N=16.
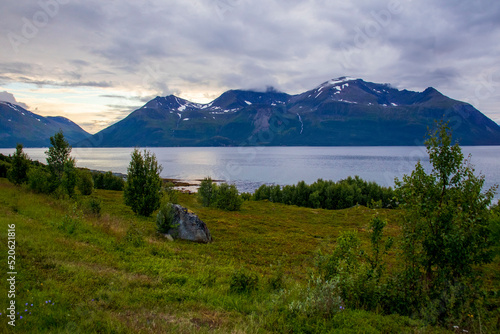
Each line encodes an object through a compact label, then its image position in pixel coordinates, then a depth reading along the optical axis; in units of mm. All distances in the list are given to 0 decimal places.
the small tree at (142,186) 24672
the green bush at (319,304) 7258
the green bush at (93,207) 20750
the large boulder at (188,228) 18375
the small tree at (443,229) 7328
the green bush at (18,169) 29500
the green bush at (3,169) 44000
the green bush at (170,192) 35859
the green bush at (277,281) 9836
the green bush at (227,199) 41188
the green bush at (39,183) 24859
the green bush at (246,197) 62175
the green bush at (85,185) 37638
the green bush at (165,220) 18484
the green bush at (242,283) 9359
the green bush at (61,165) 26281
